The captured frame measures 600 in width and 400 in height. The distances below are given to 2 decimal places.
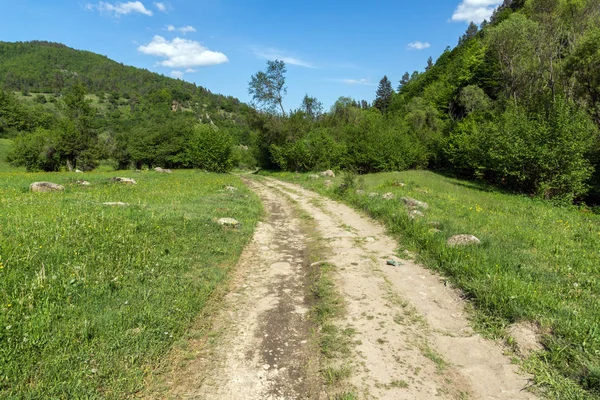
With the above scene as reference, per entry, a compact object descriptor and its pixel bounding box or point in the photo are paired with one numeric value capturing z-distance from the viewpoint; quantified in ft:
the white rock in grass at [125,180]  74.29
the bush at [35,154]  192.95
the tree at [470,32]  405.41
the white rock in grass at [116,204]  40.22
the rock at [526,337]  15.71
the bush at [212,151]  158.30
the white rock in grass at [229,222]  38.09
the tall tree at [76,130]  195.72
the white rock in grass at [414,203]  48.16
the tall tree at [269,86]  163.94
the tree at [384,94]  418.72
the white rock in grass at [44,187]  54.76
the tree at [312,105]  197.08
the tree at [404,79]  513.08
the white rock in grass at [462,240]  29.22
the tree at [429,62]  499.18
